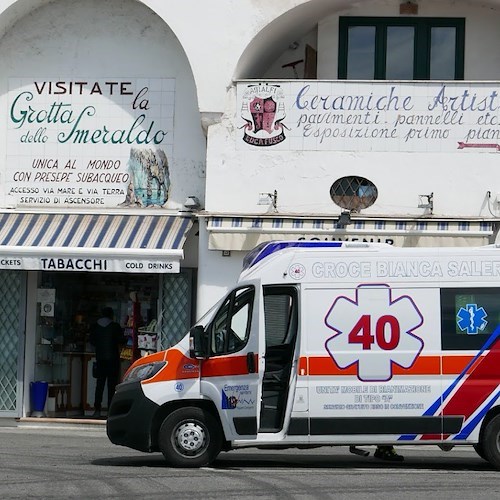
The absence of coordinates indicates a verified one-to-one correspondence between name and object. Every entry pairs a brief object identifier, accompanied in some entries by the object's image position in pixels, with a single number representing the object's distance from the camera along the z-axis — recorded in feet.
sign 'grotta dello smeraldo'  72.90
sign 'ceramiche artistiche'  68.74
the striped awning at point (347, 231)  66.95
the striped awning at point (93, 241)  67.77
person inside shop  72.54
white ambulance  45.83
